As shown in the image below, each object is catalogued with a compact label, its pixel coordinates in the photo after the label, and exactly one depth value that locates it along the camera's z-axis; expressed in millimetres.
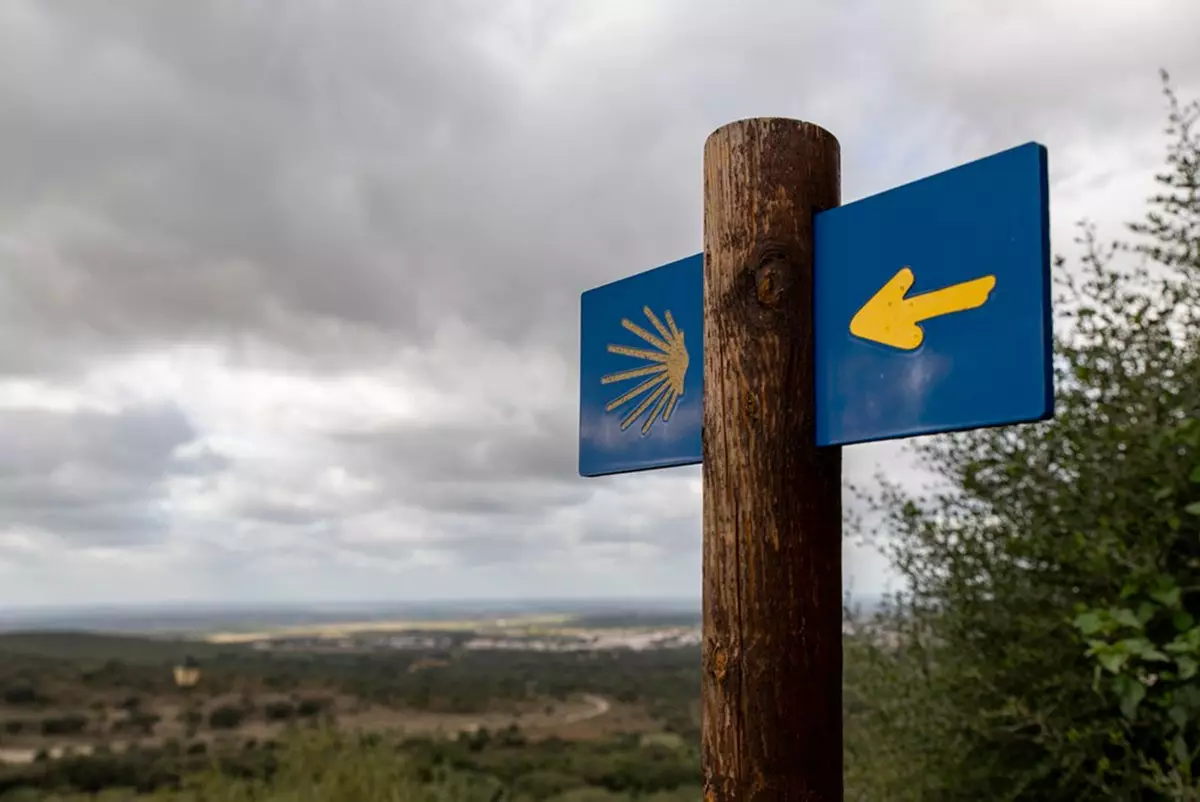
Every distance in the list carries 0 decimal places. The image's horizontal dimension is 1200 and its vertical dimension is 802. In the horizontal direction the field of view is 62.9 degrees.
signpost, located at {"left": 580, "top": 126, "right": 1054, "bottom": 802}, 1056
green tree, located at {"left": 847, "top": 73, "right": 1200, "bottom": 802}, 2158
